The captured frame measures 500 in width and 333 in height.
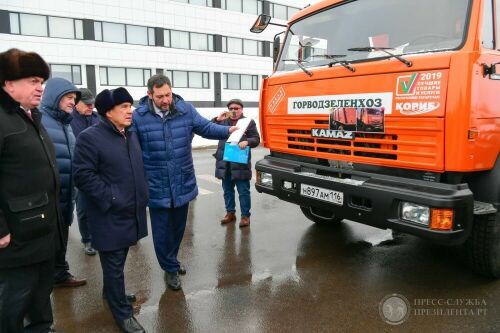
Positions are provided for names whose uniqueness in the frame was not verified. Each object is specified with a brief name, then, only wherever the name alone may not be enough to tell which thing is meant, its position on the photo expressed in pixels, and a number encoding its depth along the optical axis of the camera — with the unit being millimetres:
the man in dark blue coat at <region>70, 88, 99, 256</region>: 4496
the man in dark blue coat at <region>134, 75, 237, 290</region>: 3398
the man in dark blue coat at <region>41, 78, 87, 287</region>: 3393
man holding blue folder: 5414
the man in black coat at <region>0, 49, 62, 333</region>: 2217
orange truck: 2912
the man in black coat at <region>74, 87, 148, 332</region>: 2795
